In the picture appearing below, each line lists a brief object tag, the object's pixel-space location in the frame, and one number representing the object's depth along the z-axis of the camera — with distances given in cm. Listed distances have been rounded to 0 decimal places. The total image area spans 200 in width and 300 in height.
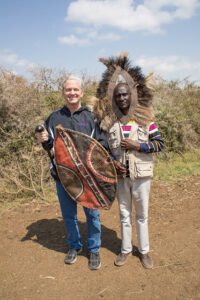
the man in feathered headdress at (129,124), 336
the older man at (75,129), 341
